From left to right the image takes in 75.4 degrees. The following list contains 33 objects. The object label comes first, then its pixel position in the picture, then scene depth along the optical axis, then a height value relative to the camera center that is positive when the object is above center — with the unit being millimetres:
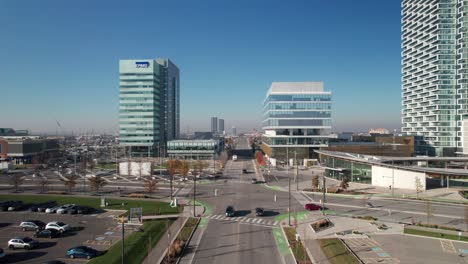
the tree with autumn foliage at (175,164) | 70875 -7319
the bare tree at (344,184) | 55781 -9340
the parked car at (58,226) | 32838 -10149
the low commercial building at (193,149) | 112688 -5772
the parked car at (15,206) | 43153 -10483
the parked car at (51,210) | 41562 -10521
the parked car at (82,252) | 26438 -10449
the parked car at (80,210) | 40875 -10416
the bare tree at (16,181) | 55994 -8955
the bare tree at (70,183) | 54844 -8958
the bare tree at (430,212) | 36219 -10479
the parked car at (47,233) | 31653 -10530
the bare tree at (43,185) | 55656 -10219
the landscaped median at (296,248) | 25938 -10718
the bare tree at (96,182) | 52844 -8533
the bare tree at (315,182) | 55969 -8954
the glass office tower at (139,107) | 121000 +10921
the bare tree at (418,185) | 51262 -9125
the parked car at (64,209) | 40969 -10258
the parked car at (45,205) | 42500 -10577
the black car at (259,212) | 40038 -10376
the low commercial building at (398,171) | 56156 -7352
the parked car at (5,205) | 43312 -10303
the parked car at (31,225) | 33988 -10406
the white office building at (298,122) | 99250 +3857
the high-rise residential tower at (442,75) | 102250 +20779
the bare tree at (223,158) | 95081 -8535
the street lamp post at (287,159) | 86912 -8159
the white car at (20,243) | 28703 -10431
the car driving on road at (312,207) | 42344 -10269
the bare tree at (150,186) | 53000 -9232
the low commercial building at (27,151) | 101875 -6093
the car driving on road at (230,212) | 39625 -10291
